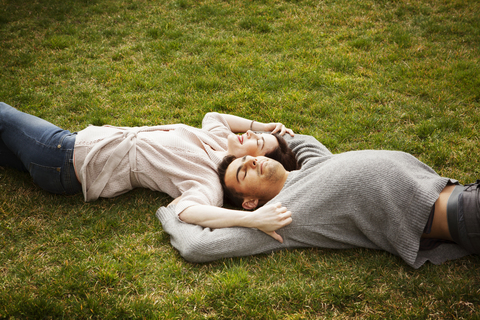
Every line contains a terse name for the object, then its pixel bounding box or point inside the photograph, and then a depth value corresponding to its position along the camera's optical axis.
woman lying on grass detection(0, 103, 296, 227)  3.79
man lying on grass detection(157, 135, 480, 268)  3.04
